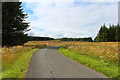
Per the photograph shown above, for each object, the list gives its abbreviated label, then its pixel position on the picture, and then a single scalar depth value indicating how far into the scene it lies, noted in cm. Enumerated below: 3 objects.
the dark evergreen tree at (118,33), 8062
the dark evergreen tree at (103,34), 9036
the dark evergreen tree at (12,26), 3042
